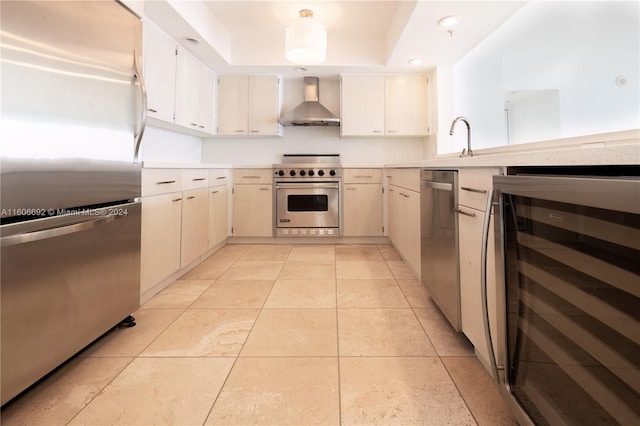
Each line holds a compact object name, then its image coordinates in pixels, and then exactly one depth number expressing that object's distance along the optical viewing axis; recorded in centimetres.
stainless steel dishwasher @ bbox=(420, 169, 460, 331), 144
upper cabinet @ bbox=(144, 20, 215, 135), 248
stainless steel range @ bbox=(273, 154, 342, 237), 362
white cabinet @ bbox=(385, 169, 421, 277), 225
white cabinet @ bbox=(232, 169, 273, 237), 366
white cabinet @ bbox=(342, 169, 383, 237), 364
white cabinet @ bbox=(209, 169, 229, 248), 305
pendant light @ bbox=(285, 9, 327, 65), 250
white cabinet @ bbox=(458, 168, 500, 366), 108
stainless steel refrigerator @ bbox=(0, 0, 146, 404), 96
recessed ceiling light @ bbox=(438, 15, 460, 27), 237
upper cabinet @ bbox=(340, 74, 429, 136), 371
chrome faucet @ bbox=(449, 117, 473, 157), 209
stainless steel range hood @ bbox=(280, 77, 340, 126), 368
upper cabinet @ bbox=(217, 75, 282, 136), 377
